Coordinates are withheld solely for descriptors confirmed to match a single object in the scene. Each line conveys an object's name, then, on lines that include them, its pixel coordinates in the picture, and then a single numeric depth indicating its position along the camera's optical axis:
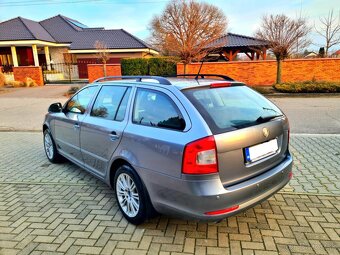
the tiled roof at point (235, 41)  20.59
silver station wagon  2.28
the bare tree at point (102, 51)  19.03
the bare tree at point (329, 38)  19.17
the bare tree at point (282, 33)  14.14
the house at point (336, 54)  22.65
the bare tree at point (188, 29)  18.73
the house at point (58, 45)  25.50
